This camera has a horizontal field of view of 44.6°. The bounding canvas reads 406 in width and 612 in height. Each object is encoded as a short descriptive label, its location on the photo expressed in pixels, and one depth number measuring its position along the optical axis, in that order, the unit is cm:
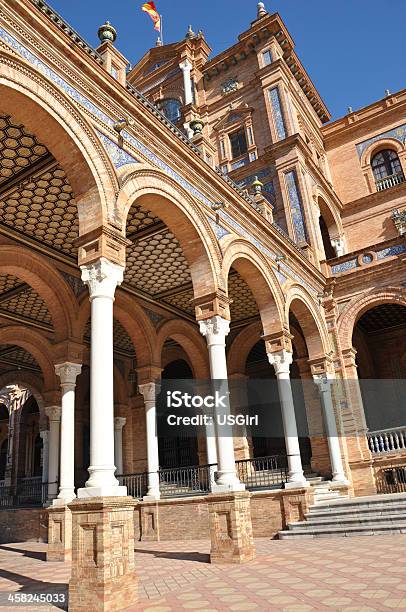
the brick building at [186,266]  678
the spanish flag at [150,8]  1850
